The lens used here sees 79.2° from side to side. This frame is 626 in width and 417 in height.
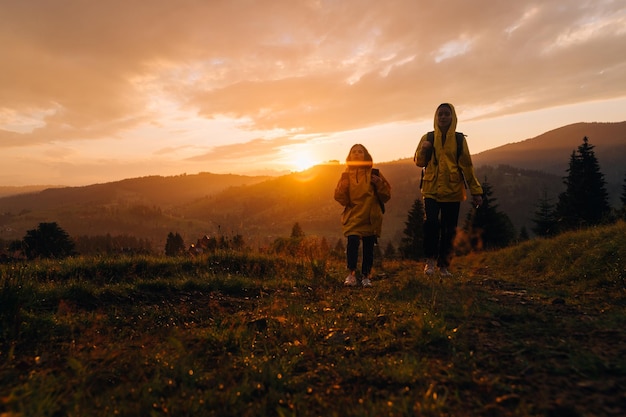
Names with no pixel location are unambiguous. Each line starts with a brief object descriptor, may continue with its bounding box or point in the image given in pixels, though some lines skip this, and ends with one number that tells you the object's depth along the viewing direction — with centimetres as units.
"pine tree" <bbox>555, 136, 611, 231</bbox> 3903
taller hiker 727
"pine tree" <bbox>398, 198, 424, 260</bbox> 3962
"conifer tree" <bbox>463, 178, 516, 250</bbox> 3525
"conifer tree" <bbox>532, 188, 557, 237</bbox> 3707
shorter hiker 722
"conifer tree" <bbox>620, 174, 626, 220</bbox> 4281
